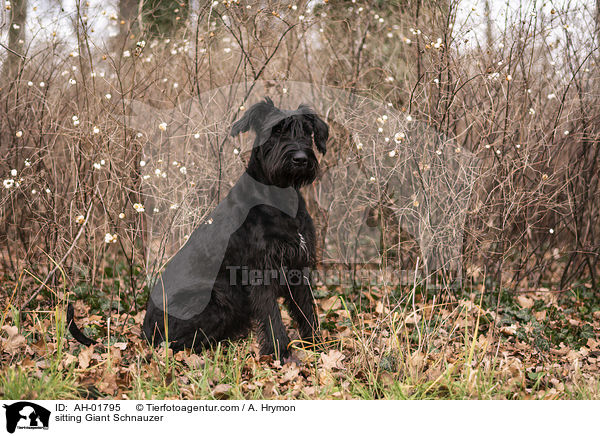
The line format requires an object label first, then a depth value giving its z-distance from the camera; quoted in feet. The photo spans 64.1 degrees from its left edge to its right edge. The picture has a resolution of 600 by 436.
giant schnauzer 10.64
